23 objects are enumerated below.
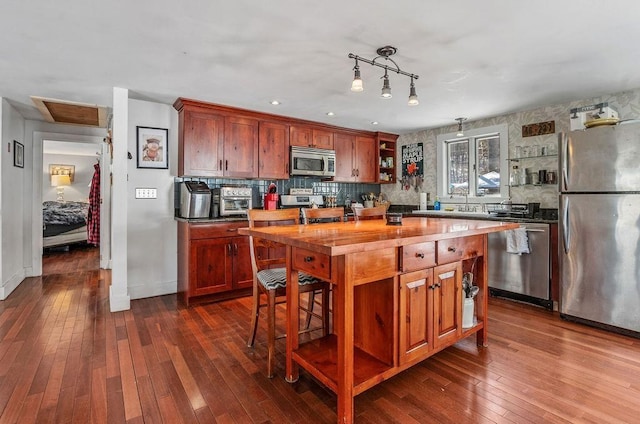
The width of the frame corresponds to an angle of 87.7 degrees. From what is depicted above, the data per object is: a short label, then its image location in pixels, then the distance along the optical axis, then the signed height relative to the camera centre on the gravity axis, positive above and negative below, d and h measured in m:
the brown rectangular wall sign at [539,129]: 3.77 +0.97
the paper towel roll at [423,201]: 4.98 +0.17
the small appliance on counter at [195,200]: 3.54 +0.13
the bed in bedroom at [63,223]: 6.38 -0.21
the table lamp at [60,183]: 7.88 +0.70
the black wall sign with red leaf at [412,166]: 5.19 +0.73
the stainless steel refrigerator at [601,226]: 2.65 -0.12
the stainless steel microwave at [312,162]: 4.43 +0.70
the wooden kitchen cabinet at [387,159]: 5.44 +0.89
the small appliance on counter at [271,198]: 4.29 +0.18
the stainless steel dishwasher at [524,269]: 3.33 -0.60
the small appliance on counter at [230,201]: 3.77 +0.13
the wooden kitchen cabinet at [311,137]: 4.48 +1.05
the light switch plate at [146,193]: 3.65 +0.21
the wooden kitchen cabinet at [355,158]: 4.98 +0.84
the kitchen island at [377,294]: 1.58 -0.46
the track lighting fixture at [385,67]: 2.07 +1.10
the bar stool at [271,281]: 2.12 -0.45
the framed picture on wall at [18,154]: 4.08 +0.74
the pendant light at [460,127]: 4.23 +1.12
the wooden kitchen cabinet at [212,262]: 3.43 -0.53
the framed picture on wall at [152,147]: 3.66 +0.73
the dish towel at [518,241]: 3.41 -0.30
